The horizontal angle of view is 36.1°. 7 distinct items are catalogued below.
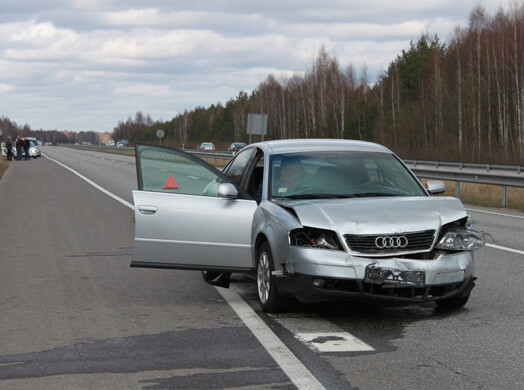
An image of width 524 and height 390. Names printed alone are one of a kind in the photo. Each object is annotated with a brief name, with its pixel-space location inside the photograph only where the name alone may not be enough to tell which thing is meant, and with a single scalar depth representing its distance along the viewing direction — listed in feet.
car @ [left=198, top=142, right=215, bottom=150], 269.34
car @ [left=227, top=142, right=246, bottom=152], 222.56
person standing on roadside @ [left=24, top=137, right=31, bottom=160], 200.30
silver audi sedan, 20.31
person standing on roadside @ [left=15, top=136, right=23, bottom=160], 191.42
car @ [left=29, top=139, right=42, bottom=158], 221.31
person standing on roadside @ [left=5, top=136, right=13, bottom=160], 188.23
